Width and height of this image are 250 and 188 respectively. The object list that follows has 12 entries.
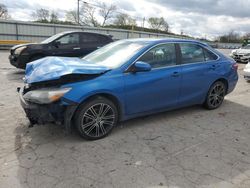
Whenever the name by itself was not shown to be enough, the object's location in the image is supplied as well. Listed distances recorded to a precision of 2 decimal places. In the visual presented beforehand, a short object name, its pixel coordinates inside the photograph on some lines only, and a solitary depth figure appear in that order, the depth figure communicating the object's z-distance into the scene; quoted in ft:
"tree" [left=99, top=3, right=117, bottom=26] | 150.72
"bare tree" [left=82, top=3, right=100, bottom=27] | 142.68
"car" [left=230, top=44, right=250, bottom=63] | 41.22
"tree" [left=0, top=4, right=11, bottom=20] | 134.10
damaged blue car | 9.01
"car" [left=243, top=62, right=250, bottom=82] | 23.22
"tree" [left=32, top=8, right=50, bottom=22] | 135.38
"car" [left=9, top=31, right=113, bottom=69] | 21.89
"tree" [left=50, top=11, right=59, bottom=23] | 139.63
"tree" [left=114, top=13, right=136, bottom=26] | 149.46
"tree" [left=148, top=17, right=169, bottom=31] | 185.44
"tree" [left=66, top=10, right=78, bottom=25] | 148.70
